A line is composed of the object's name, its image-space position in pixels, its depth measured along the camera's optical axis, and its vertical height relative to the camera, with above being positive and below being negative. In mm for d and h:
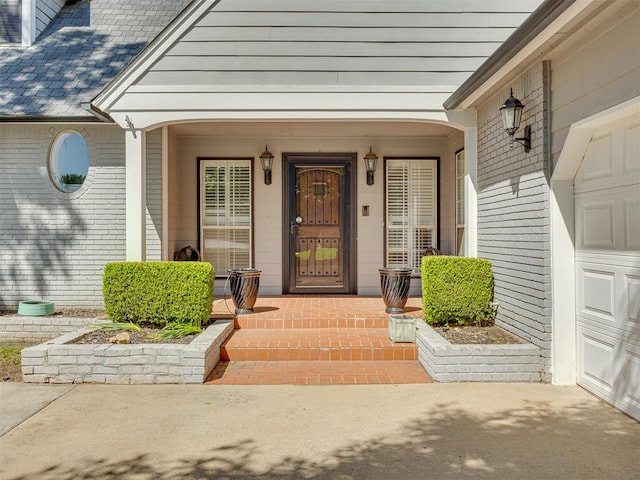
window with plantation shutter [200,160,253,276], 8352 +493
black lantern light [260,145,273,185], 8062 +1227
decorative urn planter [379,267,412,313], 6375 -598
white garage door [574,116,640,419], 3631 -212
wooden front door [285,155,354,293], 8273 +189
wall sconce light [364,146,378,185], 8094 +1236
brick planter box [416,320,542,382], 4570 -1119
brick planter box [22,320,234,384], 4625 -1120
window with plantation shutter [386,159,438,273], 8383 +492
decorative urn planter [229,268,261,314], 6418 -601
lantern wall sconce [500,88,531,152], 4738 +1118
